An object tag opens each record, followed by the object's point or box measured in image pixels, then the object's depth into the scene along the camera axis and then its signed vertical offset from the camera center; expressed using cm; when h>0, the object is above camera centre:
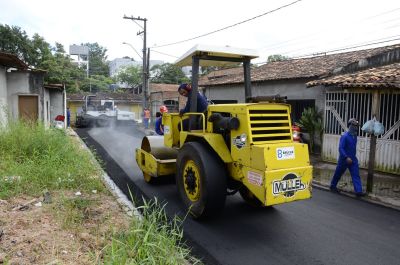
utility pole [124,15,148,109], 2558 +225
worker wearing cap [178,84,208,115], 614 +14
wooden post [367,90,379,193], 747 -120
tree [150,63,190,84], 4700 +436
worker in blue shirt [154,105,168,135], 892 -56
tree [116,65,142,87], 5356 +485
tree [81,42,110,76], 7550 +1075
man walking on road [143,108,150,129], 2415 -89
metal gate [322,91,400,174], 953 -43
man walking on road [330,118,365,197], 724 -101
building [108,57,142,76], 7962 +1040
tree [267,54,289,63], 4111 +620
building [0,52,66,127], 1338 +56
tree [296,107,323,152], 1180 -48
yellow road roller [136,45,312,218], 448 -67
